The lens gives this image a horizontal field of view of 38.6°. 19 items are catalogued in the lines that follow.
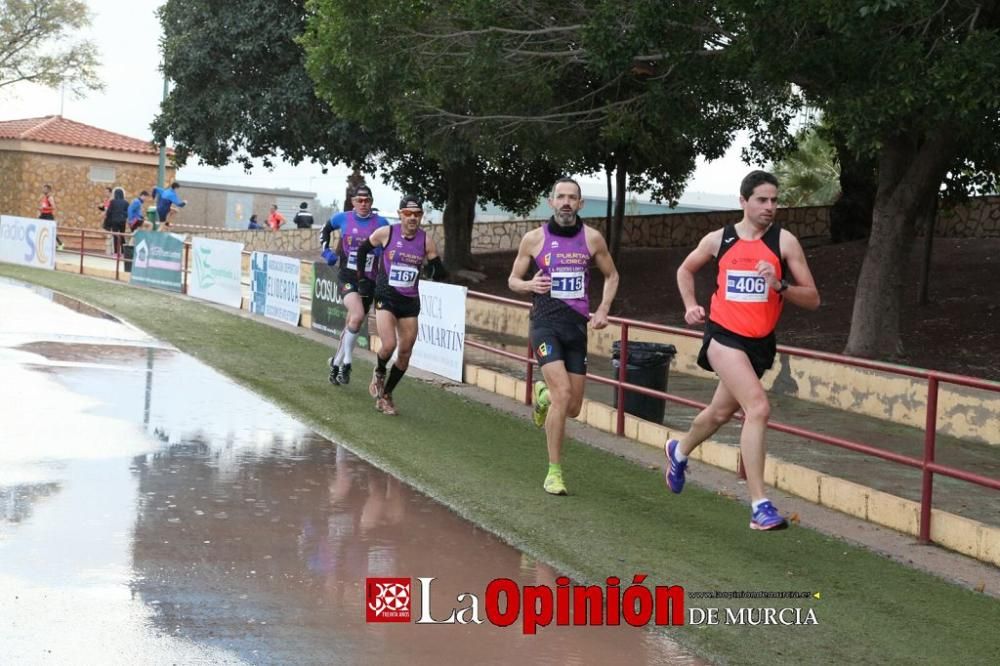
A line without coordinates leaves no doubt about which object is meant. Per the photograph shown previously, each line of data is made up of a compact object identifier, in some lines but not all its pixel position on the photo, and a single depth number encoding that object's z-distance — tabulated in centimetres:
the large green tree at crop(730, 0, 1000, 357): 1409
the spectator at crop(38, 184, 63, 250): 3762
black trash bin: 1291
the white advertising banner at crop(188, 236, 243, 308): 2455
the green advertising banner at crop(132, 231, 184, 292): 2722
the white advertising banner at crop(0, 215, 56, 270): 3203
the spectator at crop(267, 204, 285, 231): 4634
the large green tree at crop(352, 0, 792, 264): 1722
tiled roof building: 4794
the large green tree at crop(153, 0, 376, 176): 3241
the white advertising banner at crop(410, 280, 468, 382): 1559
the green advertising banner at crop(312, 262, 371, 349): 1936
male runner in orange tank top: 771
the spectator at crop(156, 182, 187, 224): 3409
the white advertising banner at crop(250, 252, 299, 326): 2177
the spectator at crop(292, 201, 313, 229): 4375
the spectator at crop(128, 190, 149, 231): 3475
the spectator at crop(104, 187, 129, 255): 3503
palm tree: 3816
